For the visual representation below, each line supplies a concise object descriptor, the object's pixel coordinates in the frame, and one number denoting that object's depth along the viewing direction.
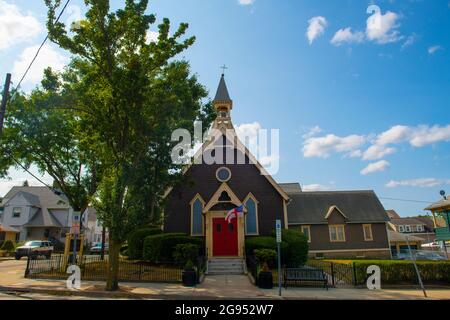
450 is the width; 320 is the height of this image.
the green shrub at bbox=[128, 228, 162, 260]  24.69
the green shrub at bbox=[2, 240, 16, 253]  37.34
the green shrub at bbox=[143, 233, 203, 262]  21.12
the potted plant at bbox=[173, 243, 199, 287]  19.73
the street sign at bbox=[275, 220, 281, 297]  13.97
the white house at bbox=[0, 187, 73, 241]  44.88
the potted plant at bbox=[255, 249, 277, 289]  15.27
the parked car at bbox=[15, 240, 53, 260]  32.25
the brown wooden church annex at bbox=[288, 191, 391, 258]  32.22
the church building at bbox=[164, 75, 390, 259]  23.44
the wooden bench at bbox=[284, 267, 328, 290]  15.59
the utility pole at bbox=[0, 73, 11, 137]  13.84
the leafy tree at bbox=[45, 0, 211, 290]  14.54
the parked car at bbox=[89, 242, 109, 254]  44.50
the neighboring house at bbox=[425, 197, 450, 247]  31.14
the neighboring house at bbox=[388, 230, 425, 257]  38.75
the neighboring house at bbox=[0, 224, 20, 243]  41.43
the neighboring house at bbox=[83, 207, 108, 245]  57.96
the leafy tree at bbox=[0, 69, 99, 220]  18.33
